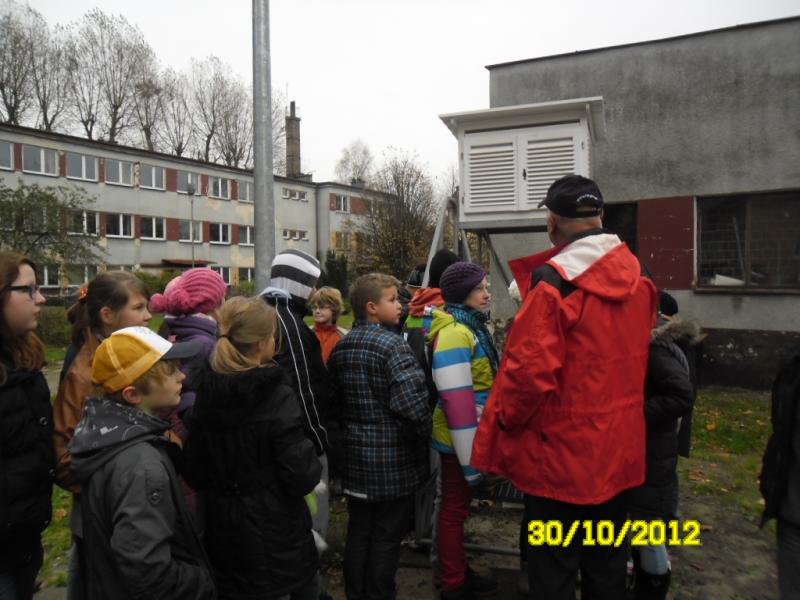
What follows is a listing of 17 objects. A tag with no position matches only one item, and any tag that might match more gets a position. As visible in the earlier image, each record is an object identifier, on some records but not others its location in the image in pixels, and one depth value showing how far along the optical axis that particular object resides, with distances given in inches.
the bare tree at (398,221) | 962.9
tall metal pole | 204.4
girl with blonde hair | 89.7
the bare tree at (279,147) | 2087.1
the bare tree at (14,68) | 1556.3
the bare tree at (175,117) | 1923.0
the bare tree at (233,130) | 2031.3
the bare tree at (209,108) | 2016.5
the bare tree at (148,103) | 1838.1
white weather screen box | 207.8
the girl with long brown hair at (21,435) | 83.0
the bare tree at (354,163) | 2331.4
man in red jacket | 88.3
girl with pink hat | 125.9
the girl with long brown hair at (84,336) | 93.9
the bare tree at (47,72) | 1611.7
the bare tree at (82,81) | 1710.1
